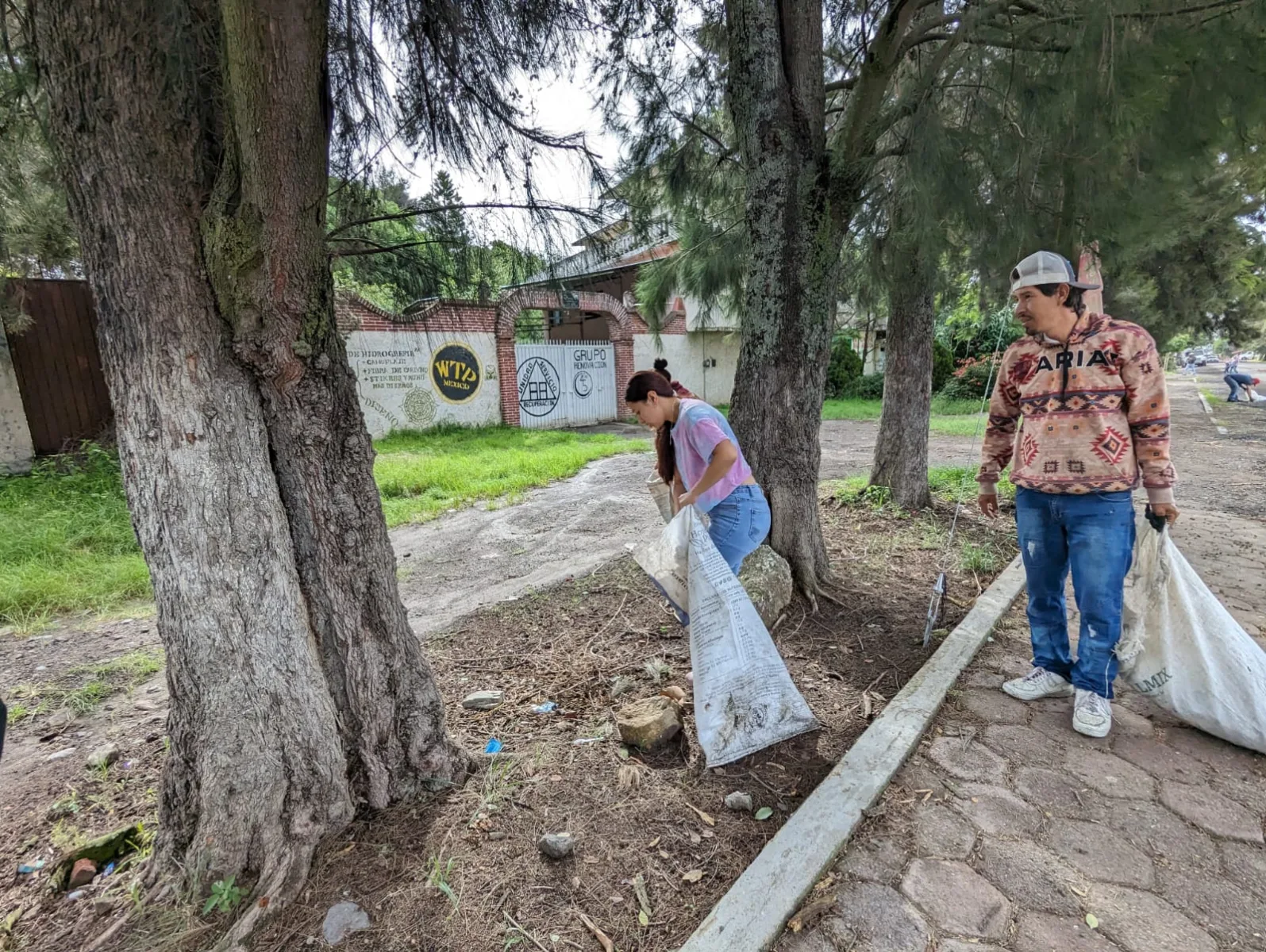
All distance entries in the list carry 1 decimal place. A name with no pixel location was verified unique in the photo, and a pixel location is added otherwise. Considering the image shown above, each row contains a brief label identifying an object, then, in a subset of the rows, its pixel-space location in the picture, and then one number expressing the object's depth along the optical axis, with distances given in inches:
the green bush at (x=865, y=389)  775.1
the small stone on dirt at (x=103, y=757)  90.2
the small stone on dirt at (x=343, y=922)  59.6
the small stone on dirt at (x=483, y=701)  101.1
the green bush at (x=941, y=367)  708.0
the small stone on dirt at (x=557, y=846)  68.0
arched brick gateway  485.4
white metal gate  514.9
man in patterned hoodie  83.2
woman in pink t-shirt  99.8
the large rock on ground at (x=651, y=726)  86.8
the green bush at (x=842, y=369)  770.2
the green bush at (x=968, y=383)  665.0
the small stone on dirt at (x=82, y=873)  67.9
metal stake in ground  117.6
